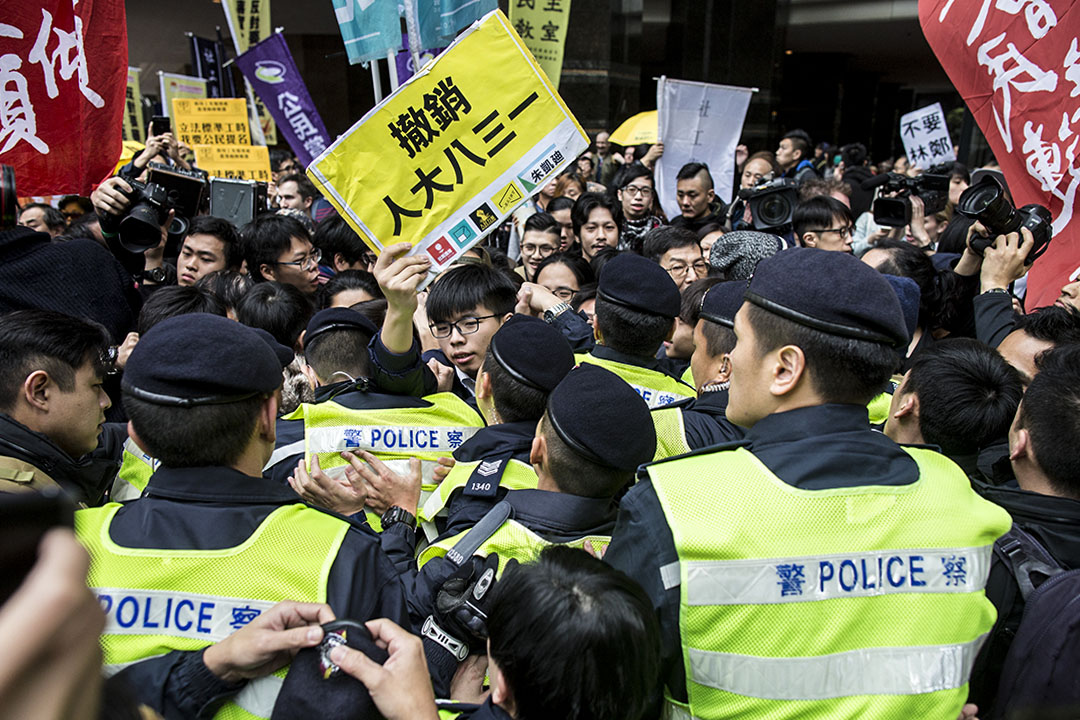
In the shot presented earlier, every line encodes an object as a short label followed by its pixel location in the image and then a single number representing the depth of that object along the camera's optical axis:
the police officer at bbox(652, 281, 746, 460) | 2.79
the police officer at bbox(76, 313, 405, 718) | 1.58
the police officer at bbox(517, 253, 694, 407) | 3.35
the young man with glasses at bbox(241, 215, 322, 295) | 4.88
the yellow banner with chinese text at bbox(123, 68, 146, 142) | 10.80
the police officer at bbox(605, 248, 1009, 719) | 1.55
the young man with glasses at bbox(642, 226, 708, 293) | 5.11
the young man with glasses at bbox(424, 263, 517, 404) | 3.49
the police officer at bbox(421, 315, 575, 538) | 2.43
